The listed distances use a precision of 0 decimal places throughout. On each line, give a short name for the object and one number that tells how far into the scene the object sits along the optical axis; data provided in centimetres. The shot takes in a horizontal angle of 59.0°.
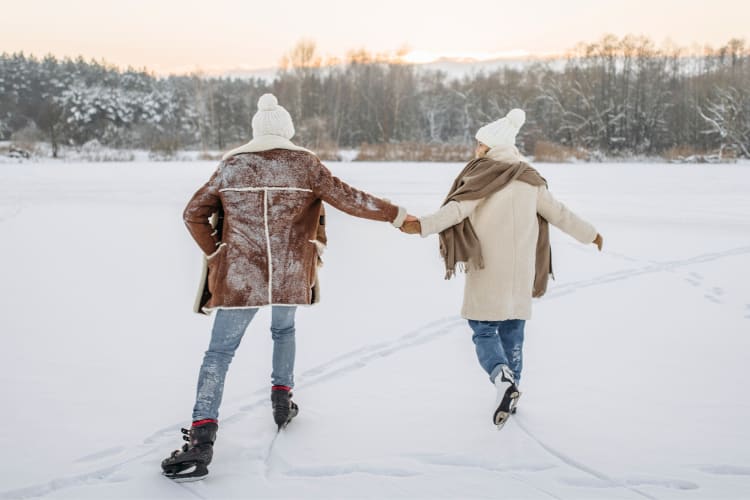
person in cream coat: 327
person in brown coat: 288
